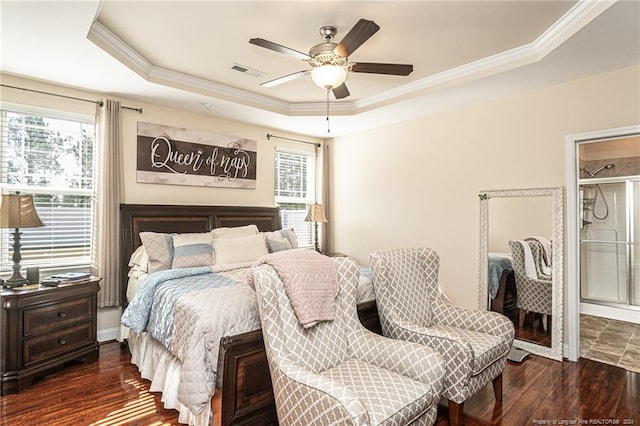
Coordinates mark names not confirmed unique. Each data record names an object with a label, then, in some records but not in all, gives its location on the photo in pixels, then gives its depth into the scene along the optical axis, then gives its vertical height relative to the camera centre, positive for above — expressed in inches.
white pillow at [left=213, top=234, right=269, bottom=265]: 141.3 -15.3
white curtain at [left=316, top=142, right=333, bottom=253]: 226.4 +17.0
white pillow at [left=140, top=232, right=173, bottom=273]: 132.7 -14.2
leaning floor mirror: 133.3 -20.3
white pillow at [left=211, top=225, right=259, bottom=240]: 153.3 -8.3
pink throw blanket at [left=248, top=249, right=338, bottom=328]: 78.8 -16.6
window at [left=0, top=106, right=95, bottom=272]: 126.6 +14.3
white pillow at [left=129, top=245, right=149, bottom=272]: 135.2 -18.8
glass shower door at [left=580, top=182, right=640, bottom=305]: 155.6 -17.1
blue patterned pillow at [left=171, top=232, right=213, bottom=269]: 133.8 -15.0
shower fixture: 139.0 +18.5
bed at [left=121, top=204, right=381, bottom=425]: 78.9 -35.4
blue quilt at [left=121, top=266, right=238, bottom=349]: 98.9 -26.2
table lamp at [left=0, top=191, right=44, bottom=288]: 108.3 -1.2
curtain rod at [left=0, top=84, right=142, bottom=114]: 127.0 +47.9
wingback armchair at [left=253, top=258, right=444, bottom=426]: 61.1 -33.3
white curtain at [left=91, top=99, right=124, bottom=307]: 141.8 +2.2
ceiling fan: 87.9 +45.1
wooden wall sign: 158.9 +29.0
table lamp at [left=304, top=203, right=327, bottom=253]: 200.8 +0.2
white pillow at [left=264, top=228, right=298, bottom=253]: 161.5 -12.8
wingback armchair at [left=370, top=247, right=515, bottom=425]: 83.8 -32.0
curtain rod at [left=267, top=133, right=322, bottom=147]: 204.4 +47.7
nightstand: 104.0 -38.5
